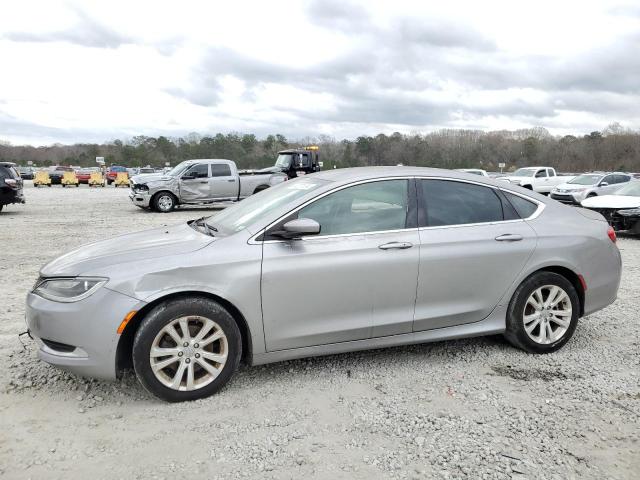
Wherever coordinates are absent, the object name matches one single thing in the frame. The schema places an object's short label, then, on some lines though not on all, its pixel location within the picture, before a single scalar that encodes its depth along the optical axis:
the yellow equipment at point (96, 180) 41.38
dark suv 15.80
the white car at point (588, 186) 20.22
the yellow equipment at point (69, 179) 40.09
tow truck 21.72
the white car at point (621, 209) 11.27
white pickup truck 26.98
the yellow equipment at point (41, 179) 39.61
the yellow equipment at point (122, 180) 40.81
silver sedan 3.34
